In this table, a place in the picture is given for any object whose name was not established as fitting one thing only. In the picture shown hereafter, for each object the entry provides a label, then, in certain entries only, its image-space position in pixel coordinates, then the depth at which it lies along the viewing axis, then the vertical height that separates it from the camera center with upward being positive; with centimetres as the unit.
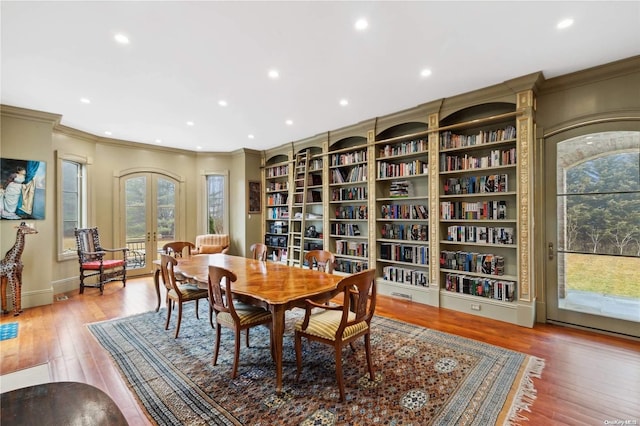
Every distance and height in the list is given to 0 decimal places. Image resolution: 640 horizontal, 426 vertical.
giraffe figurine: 381 -70
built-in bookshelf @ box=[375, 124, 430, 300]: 440 +3
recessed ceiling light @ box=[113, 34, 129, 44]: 254 +159
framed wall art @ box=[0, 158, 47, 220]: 400 +41
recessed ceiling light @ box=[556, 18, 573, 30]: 236 +158
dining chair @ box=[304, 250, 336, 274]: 323 -51
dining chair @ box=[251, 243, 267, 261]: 403 -52
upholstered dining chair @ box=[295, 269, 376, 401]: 207 -86
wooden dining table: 213 -61
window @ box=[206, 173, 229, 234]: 723 +32
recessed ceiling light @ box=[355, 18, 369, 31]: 235 +158
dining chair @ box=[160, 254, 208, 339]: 307 -85
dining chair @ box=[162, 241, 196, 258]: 445 -49
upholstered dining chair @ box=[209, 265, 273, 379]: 229 -84
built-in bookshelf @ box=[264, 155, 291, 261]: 664 +21
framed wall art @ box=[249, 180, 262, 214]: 693 +46
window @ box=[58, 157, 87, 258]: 499 +29
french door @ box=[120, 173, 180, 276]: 618 +2
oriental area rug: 192 -132
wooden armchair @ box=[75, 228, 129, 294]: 496 -78
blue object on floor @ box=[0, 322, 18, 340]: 320 -131
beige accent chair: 652 -64
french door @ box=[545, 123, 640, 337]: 306 -18
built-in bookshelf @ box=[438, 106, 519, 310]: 367 +1
